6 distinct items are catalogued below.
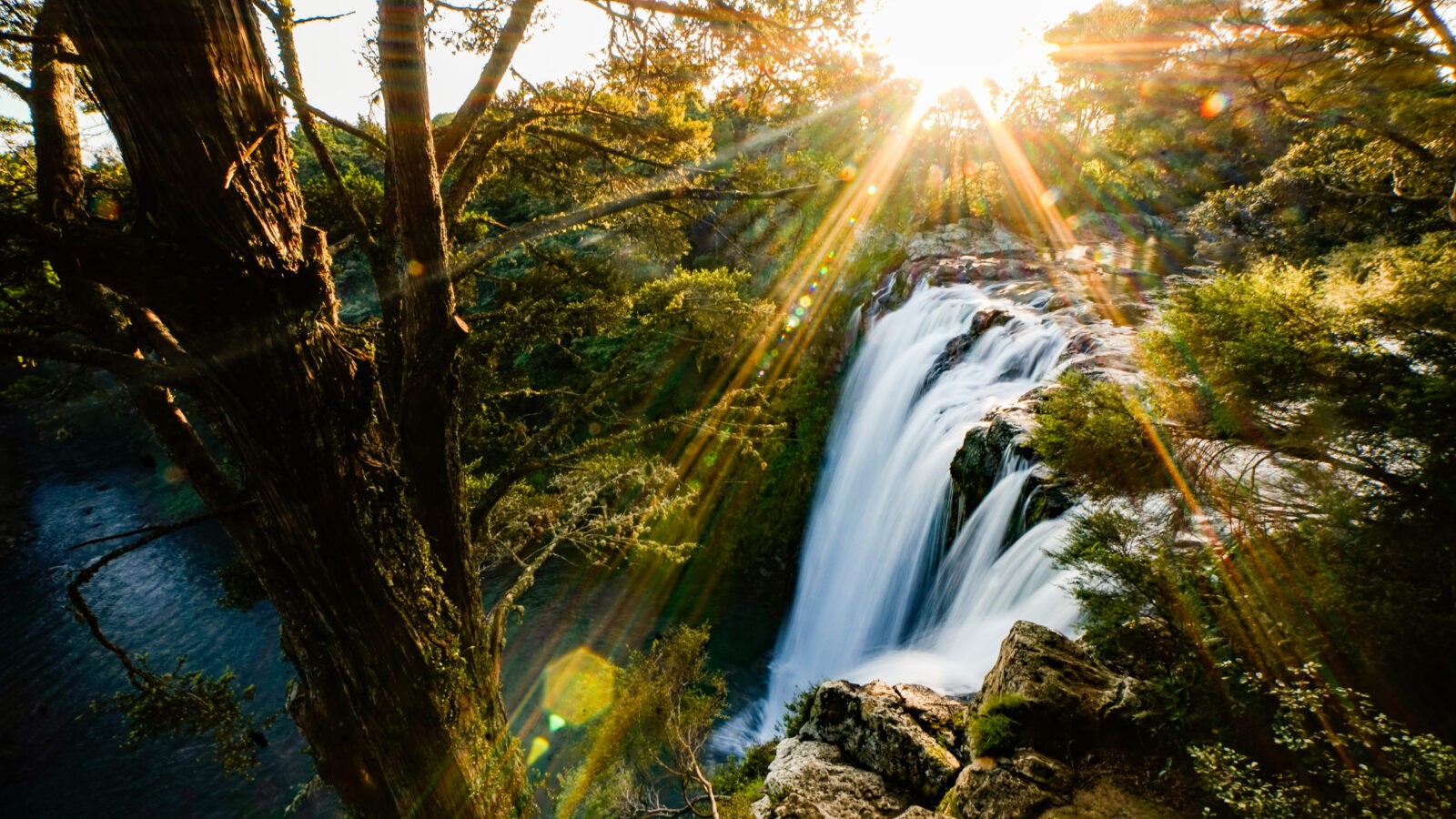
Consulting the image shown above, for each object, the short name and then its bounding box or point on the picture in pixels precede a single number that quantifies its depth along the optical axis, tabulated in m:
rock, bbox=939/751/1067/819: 4.06
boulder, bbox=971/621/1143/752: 4.52
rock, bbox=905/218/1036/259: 20.48
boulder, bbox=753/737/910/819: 5.15
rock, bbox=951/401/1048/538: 7.98
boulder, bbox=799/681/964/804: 5.19
